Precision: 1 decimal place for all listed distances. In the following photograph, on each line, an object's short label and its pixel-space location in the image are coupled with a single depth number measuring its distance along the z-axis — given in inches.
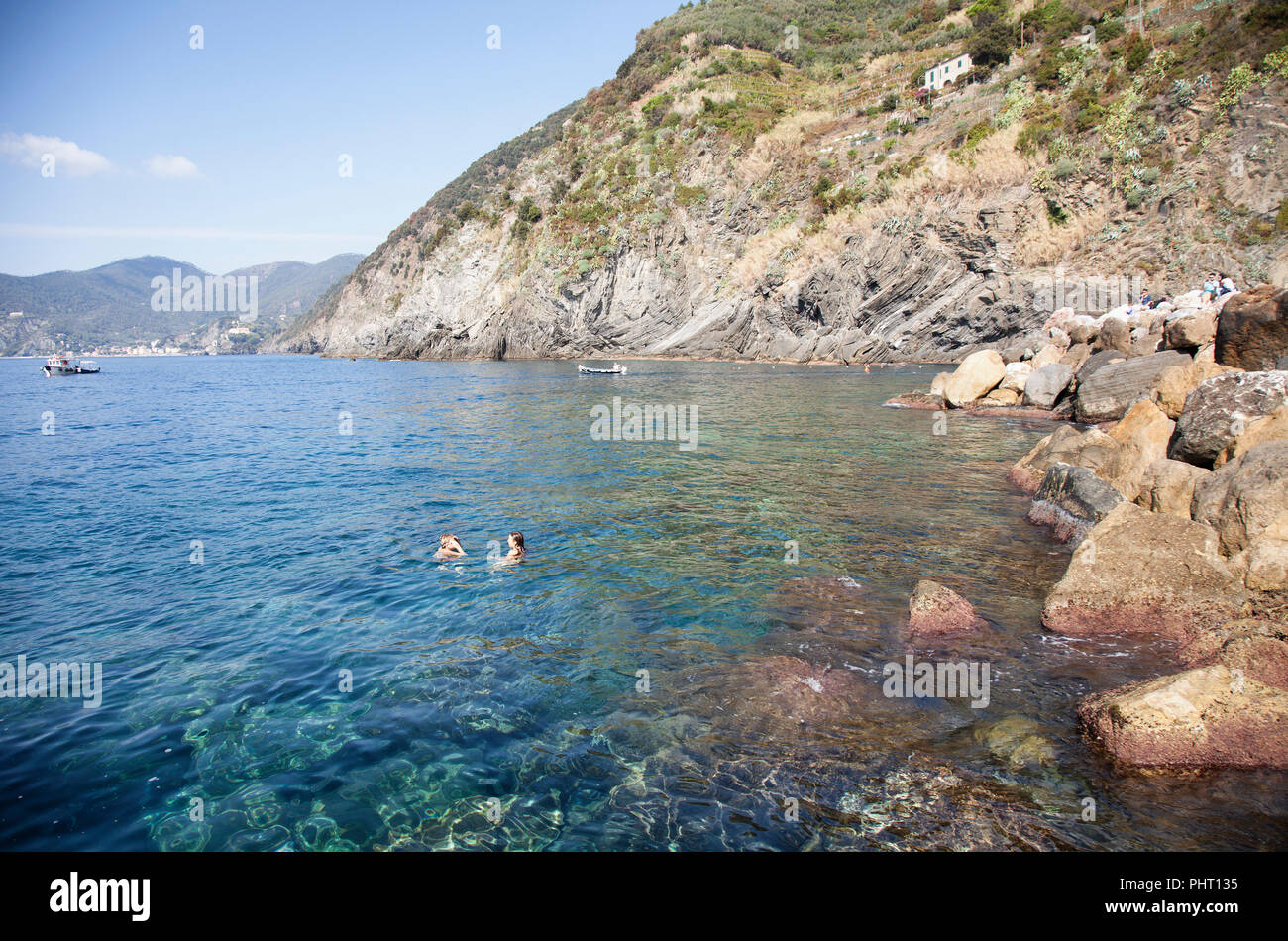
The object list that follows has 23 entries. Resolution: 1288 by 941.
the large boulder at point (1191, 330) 692.7
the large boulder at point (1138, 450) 499.2
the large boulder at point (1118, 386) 767.1
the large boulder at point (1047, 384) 1071.0
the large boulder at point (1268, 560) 327.6
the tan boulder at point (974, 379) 1219.2
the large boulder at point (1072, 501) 482.3
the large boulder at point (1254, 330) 523.5
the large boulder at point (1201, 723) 237.0
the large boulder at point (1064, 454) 569.6
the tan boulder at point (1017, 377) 1210.0
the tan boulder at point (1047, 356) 1206.0
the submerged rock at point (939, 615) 358.3
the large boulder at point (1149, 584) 342.0
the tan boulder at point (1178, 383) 557.6
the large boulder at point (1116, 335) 961.5
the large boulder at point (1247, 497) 344.5
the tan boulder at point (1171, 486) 417.7
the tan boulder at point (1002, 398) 1206.9
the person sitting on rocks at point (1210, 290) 1003.4
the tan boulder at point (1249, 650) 269.9
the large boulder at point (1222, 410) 442.3
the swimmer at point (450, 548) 506.9
